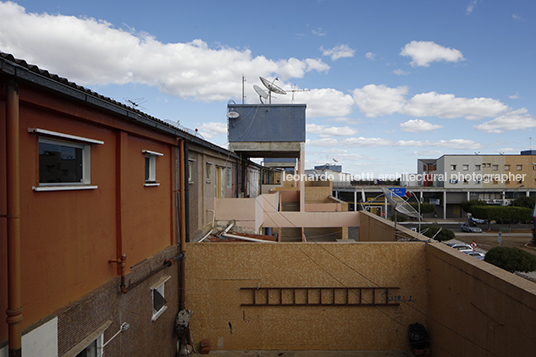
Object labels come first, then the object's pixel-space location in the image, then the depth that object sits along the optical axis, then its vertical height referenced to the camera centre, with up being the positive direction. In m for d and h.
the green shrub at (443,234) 27.48 -5.30
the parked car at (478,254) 23.80 -6.14
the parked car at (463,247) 25.07 -5.80
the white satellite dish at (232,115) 16.94 +3.59
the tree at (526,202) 42.56 -3.51
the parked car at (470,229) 39.41 -6.73
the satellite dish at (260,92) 17.55 +5.09
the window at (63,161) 4.74 +0.32
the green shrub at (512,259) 17.14 -4.79
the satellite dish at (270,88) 17.59 +5.37
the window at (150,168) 8.16 +0.32
